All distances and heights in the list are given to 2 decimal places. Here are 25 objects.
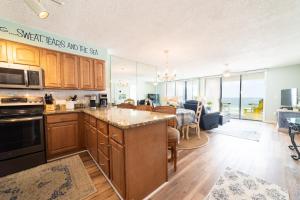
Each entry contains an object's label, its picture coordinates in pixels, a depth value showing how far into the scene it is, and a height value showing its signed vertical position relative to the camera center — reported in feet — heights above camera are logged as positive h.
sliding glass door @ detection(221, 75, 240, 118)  22.38 +1.58
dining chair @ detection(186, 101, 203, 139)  12.34 -2.37
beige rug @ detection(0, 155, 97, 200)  5.11 -4.02
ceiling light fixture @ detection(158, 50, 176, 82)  14.36 +2.54
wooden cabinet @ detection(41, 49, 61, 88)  8.34 +2.10
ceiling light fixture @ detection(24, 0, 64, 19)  4.35 +3.22
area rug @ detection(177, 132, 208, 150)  10.07 -3.95
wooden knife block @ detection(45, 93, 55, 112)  8.25 -0.40
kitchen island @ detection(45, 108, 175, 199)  4.41 -2.22
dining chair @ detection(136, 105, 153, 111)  9.08 -0.78
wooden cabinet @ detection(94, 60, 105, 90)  10.76 +2.05
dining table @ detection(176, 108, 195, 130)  11.54 -2.02
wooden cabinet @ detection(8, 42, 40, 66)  7.32 +2.70
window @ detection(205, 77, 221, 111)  24.72 +1.13
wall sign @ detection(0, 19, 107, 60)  7.45 +4.06
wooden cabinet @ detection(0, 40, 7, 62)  6.96 +2.62
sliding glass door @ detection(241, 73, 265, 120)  20.62 +1.29
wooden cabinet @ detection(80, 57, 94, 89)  9.96 +2.00
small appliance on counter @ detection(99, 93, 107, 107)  11.13 -0.24
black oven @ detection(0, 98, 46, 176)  6.36 -2.09
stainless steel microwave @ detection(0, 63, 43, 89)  6.81 +1.24
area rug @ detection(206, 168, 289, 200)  5.00 -3.99
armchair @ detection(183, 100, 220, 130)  14.33 -2.41
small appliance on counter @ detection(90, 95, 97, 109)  10.41 -0.39
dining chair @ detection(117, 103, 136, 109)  10.58 -0.74
